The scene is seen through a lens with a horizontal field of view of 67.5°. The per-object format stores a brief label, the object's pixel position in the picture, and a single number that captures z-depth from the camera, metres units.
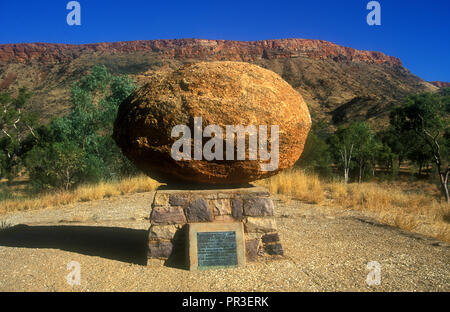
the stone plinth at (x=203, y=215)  3.90
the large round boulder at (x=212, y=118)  3.66
